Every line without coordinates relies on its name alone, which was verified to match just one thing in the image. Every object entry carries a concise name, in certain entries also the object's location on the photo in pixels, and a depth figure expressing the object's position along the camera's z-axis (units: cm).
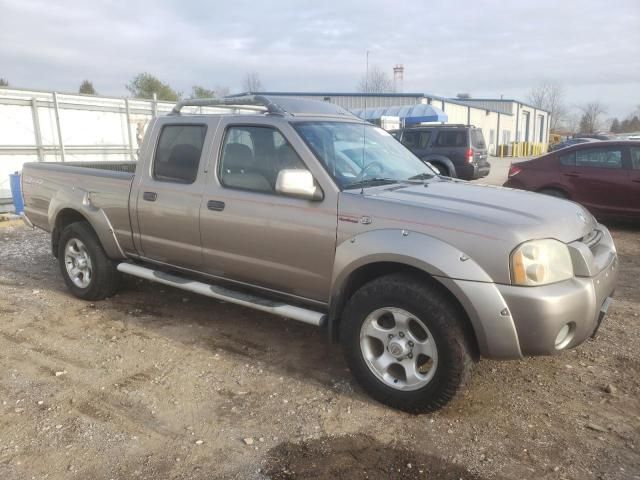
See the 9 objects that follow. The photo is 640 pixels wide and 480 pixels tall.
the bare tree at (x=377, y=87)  5759
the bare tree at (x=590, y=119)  9310
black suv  1467
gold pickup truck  292
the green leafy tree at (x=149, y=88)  4525
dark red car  854
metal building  3741
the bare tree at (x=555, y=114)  8594
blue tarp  2889
